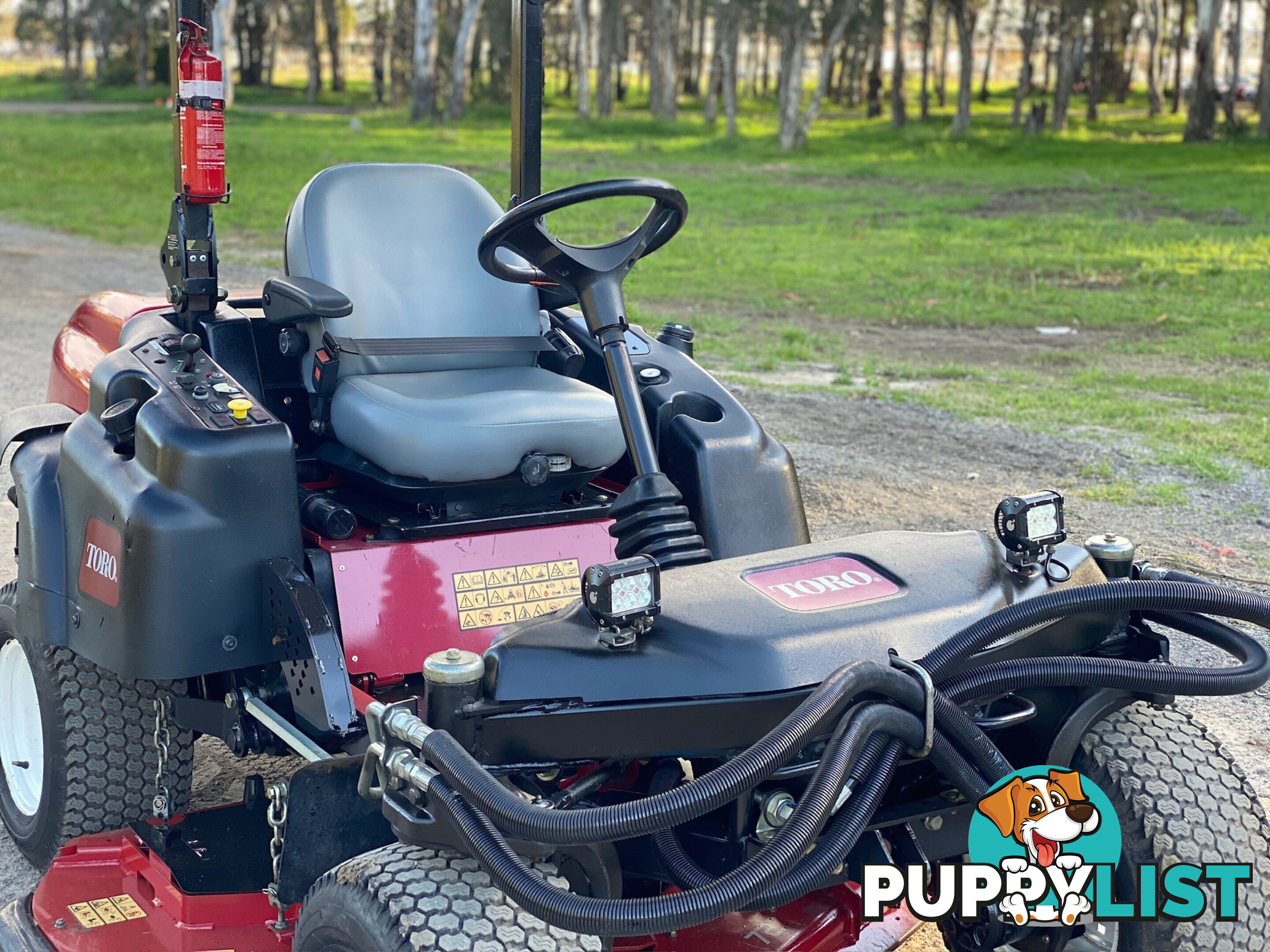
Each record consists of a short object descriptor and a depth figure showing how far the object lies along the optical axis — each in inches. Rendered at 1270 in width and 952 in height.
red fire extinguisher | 123.3
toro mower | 80.7
